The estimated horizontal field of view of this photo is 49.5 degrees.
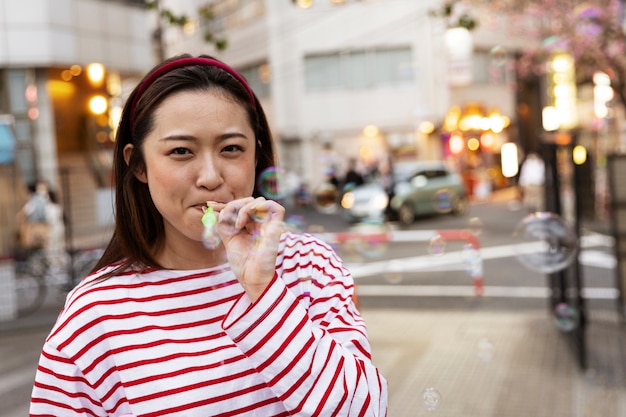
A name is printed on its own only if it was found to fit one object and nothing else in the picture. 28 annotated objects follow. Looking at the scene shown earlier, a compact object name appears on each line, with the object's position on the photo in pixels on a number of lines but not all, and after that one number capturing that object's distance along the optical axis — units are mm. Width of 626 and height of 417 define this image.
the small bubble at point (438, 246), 7609
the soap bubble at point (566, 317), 6291
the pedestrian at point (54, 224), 12492
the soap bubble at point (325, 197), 15359
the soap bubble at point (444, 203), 10429
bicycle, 10225
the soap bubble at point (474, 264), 9391
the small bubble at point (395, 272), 11027
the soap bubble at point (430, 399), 2878
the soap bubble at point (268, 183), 1790
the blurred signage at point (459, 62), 27094
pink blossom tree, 13555
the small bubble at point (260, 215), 1201
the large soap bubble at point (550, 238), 5754
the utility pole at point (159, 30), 6651
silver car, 19094
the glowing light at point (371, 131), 29906
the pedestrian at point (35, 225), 12352
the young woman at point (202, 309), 1206
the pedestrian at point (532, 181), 18516
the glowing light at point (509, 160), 31688
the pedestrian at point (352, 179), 19734
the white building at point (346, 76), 29078
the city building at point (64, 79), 19188
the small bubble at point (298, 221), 4080
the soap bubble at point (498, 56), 7406
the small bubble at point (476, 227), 16039
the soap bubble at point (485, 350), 6355
